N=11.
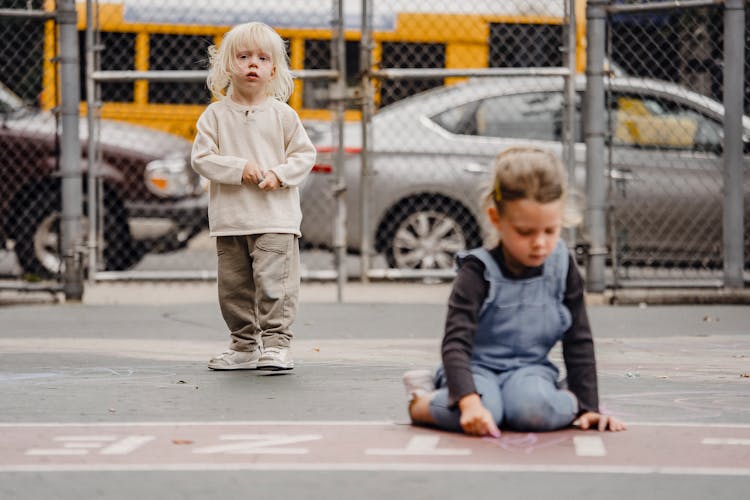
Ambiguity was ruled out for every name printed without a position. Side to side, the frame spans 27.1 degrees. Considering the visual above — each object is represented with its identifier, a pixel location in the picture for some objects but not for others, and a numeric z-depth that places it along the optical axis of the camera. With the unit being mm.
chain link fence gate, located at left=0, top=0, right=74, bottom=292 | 11617
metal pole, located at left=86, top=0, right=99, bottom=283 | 10562
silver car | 11180
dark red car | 11703
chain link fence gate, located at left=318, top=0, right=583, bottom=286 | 11477
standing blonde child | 6586
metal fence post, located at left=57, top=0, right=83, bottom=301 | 10289
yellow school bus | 13414
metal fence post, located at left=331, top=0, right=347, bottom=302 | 10617
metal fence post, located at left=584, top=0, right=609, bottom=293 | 10367
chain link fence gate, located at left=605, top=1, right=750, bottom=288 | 10867
